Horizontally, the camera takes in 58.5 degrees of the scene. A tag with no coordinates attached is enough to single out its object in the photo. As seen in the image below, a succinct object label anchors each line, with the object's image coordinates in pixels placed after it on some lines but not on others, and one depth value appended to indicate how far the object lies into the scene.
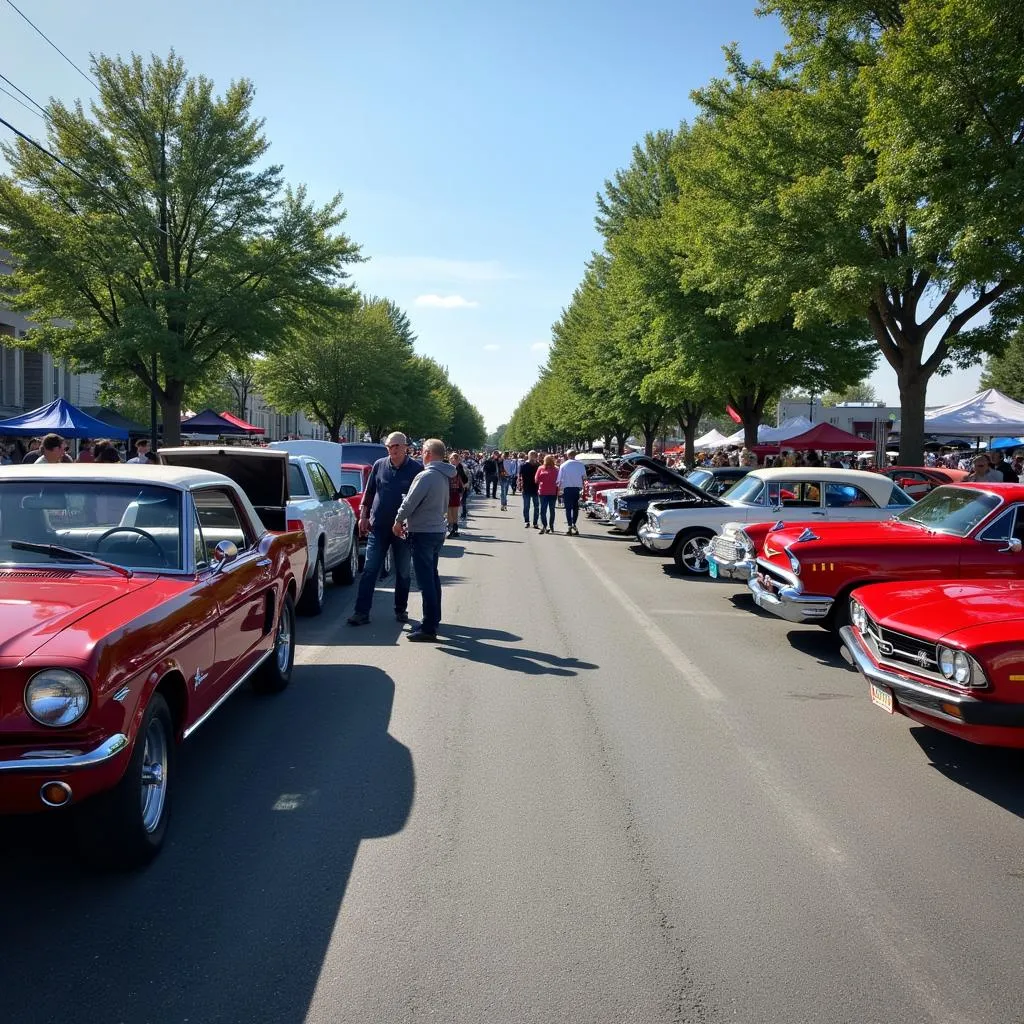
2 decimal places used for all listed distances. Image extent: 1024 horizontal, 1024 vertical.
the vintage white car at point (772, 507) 12.64
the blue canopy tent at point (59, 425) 21.34
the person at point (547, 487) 22.58
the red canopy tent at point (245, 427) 35.56
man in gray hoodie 8.78
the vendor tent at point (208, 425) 34.00
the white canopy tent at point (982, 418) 29.41
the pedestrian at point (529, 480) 24.81
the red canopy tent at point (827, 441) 30.20
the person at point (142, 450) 17.96
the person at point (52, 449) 11.05
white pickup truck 9.37
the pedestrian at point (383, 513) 9.40
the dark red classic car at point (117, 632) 3.42
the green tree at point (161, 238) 25.00
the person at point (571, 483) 21.61
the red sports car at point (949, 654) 4.95
